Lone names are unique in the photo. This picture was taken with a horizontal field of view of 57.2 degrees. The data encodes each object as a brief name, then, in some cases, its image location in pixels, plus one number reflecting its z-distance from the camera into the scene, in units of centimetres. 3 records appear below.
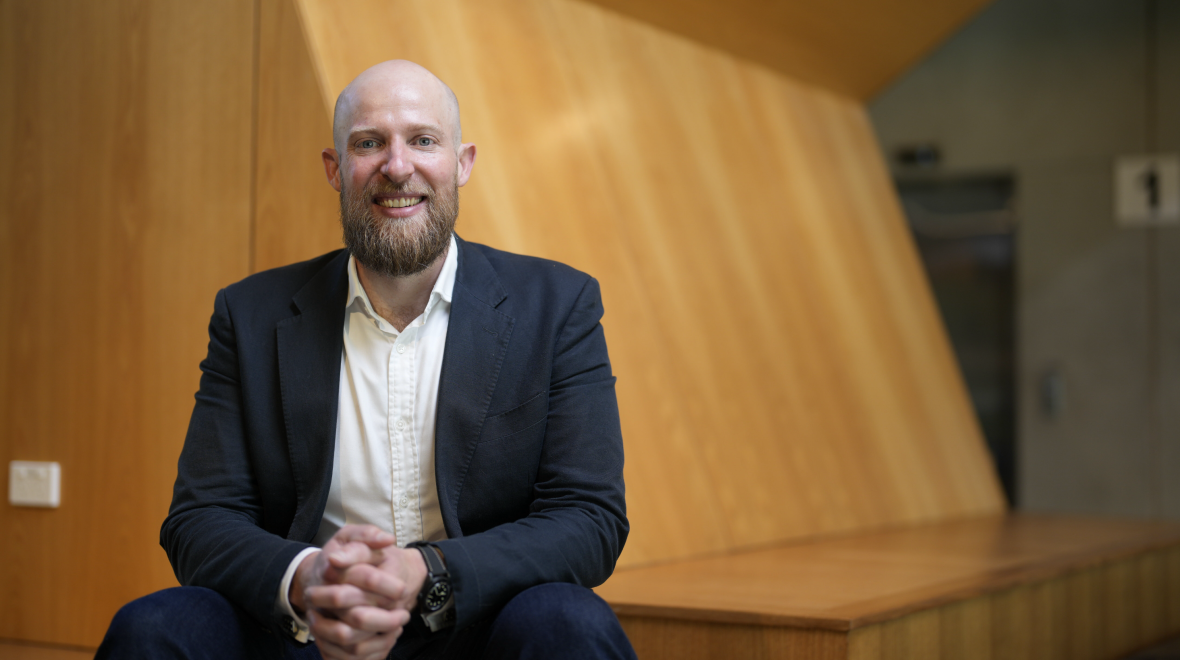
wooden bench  213
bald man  168
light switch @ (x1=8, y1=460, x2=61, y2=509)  256
